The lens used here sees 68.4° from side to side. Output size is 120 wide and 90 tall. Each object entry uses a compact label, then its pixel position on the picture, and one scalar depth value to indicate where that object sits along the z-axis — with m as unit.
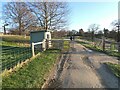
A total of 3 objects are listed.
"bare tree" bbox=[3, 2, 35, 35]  17.98
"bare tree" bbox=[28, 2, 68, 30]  15.41
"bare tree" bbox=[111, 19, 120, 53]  21.76
